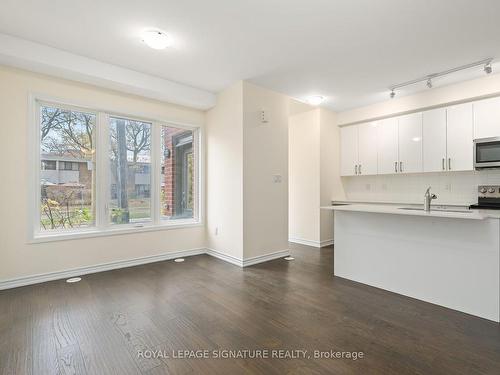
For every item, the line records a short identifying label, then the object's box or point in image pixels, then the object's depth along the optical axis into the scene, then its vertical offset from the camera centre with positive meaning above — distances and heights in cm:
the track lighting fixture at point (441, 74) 322 +155
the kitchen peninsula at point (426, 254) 239 -73
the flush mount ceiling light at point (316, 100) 459 +158
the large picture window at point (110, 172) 344 +24
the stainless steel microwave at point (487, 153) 367 +48
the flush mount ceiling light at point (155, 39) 267 +157
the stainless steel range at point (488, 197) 392 -17
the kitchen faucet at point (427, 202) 281 -17
